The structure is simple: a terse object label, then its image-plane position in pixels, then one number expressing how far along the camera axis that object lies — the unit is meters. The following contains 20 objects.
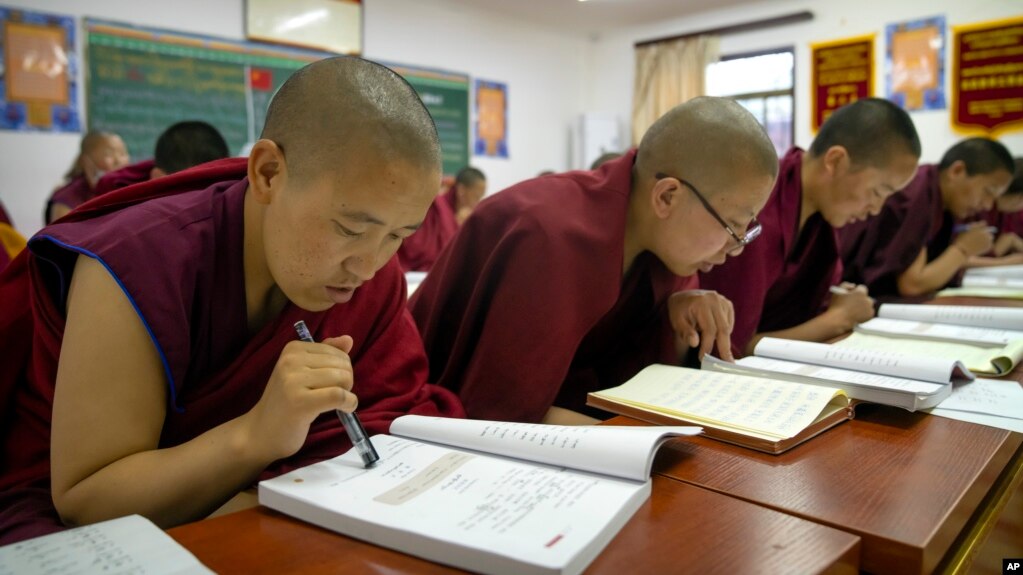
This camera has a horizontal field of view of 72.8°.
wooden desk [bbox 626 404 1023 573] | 0.63
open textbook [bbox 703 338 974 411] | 1.02
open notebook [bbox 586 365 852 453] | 0.88
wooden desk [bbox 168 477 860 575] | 0.55
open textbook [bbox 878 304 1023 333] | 1.75
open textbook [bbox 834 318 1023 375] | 1.32
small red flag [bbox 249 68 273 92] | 4.86
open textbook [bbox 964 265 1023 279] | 3.25
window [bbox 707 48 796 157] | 6.09
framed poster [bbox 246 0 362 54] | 4.87
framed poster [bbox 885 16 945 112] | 5.26
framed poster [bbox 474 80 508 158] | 6.34
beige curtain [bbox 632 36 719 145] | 6.50
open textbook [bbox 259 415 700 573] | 0.55
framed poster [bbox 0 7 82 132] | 3.84
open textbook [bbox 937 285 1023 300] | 2.47
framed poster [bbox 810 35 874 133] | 5.57
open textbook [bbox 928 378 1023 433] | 1.00
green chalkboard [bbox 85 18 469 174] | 4.20
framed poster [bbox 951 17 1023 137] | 4.95
